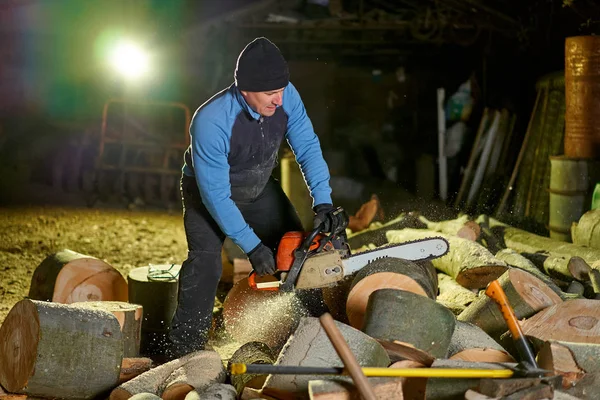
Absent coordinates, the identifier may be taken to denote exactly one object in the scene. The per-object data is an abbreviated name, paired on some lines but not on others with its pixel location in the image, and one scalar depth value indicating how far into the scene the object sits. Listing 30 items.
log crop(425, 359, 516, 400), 3.29
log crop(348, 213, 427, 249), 7.48
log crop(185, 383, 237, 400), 3.60
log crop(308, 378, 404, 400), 3.17
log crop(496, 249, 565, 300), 5.32
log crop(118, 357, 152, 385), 4.32
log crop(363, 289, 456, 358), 3.89
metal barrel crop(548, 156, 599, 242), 7.49
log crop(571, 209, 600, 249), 6.24
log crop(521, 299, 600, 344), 4.02
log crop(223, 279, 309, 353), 5.06
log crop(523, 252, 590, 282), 5.44
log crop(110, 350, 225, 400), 3.89
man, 4.28
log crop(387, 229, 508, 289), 5.44
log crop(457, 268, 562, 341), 4.42
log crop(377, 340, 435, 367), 3.59
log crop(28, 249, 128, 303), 5.45
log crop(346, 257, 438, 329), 4.54
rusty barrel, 7.63
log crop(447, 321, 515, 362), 3.77
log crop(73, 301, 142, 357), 4.68
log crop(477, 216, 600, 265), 5.94
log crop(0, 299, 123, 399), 4.01
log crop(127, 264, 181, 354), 5.48
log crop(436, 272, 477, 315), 5.33
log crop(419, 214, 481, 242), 6.68
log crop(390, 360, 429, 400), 3.35
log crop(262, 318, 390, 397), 3.49
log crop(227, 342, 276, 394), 3.91
